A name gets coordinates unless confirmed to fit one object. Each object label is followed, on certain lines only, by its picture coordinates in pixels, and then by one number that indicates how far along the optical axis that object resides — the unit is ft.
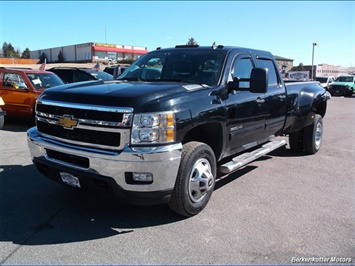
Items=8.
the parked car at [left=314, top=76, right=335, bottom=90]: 114.06
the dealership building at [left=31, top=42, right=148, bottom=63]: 284.20
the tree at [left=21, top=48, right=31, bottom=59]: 466.90
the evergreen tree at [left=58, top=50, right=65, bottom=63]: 324.39
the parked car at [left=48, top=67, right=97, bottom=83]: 45.24
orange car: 32.12
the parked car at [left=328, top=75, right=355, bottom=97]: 99.22
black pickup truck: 10.94
